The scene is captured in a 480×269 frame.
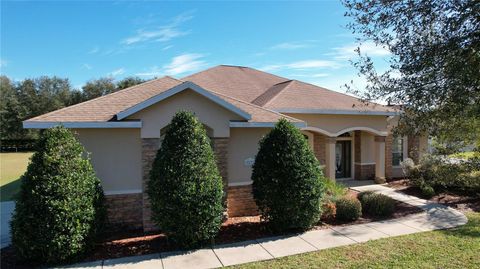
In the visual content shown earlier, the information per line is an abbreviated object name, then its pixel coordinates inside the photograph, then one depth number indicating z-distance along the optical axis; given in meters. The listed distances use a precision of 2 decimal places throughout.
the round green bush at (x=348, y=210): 10.35
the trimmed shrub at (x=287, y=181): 8.77
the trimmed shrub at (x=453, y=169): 5.34
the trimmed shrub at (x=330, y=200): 10.45
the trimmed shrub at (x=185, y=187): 7.77
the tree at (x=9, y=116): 49.56
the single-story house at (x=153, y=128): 9.41
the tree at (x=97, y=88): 53.34
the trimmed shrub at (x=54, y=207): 6.93
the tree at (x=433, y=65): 5.00
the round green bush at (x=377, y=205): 11.10
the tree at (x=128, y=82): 52.28
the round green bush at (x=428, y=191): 13.85
